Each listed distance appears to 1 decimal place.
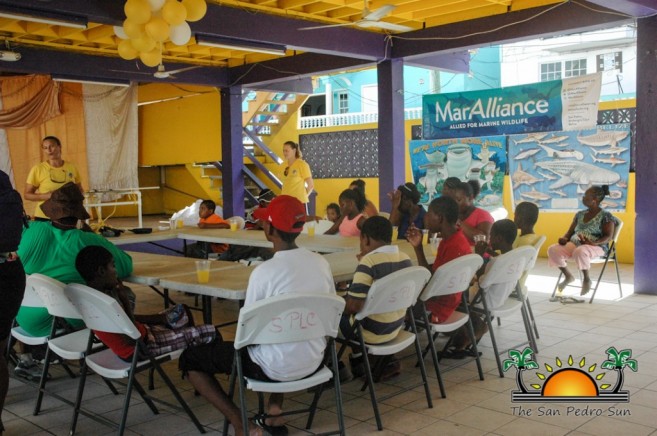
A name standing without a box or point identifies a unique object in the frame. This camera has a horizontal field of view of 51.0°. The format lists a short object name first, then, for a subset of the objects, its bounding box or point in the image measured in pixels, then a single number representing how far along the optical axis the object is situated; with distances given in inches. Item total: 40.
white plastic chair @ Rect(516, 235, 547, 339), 185.0
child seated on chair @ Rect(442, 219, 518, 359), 187.0
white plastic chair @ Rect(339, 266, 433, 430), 133.3
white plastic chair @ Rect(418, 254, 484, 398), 153.5
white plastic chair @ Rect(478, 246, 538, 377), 167.9
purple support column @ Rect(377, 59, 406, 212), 357.7
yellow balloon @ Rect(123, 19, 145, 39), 229.1
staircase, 544.4
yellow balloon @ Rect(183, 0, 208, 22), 226.0
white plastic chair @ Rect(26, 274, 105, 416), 136.9
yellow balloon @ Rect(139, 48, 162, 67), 253.9
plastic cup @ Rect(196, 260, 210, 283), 151.2
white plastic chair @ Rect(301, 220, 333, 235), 272.7
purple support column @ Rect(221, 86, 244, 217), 453.4
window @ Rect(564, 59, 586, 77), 707.4
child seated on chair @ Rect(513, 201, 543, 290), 215.9
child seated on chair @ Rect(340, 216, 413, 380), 138.6
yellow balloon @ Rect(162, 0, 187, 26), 218.2
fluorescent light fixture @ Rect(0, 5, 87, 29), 238.7
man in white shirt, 118.4
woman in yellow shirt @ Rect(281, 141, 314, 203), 352.2
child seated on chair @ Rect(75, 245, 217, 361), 134.6
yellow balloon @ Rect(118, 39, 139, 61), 254.4
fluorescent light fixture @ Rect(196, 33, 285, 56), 293.1
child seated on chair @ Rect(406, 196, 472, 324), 170.4
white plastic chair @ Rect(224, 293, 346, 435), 112.0
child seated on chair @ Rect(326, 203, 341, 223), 276.7
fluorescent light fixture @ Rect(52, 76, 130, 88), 378.9
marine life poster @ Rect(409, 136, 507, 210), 341.1
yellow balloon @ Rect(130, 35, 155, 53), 235.1
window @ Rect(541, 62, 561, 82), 706.2
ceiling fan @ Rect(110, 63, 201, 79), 337.4
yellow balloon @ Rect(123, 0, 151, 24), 217.0
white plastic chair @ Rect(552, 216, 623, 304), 265.4
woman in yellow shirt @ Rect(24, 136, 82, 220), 250.5
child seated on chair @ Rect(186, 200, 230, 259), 276.0
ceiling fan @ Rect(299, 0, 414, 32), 241.1
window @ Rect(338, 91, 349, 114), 756.6
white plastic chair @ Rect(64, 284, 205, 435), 124.6
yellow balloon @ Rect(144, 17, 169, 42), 224.8
